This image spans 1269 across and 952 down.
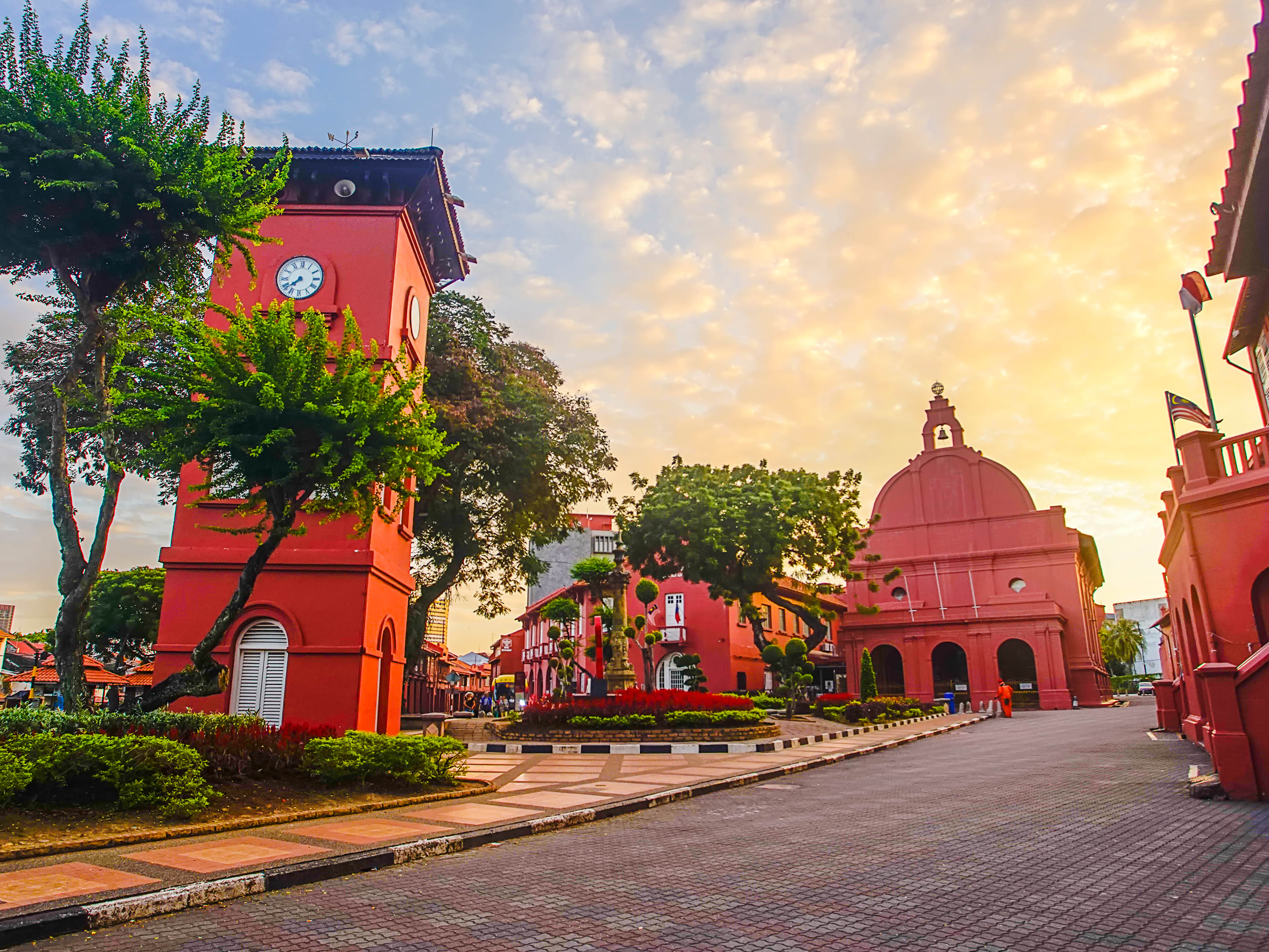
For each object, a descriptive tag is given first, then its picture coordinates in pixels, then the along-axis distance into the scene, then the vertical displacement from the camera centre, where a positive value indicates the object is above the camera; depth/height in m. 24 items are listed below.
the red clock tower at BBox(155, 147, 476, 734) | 14.27 +2.76
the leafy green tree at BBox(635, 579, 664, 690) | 29.75 +2.48
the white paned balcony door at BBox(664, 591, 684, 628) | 37.88 +3.77
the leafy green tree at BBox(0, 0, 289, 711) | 9.99 +6.30
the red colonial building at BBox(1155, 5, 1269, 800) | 8.80 +2.10
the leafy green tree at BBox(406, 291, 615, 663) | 23.31 +6.89
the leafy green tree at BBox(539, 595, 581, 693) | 32.34 +3.22
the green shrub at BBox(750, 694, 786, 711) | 27.45 -0.35
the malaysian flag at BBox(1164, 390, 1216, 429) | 14.66 +4.78
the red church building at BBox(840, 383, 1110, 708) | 38.66 +4.69
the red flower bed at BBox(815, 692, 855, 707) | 27.38 -0.30
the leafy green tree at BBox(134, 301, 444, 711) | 10.07 +3.44
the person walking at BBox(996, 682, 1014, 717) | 32.31 -0.49
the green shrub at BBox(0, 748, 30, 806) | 6.75 -0.53
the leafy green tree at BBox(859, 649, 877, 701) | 30.31 +0.36
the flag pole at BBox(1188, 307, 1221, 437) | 14.60 +5.61
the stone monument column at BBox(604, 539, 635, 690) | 23.38 +1.35
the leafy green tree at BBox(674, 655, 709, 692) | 32.19 +0.82
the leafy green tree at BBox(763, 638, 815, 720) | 29.19 +0.91
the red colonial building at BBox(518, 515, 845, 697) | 37.25 +2.61
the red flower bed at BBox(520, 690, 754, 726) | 19.20 -0.25
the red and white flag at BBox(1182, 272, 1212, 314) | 14.32 +6.68
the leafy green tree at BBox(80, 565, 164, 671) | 35.00 +4.18
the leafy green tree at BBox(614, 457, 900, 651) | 29.31 +5.73
